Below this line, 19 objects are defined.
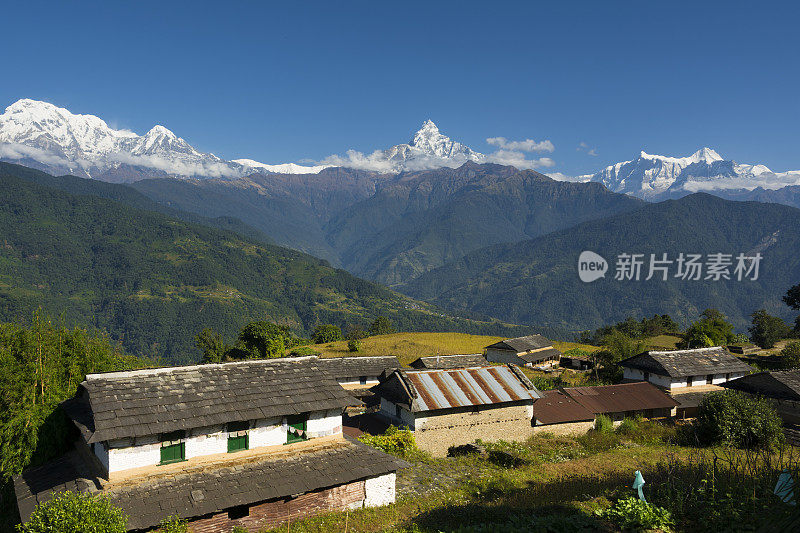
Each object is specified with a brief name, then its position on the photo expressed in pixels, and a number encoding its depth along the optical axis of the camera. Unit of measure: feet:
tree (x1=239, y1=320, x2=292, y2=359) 259.62
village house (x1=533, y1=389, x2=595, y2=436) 114.73
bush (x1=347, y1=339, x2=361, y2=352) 281.95
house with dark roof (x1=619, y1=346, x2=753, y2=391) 147.64
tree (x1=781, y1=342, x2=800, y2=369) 183.74
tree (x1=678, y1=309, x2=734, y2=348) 261.85
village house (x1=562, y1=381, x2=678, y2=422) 127.85
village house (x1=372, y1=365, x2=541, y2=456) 101.86
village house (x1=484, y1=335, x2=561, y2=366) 252.01
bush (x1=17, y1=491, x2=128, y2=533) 41.52
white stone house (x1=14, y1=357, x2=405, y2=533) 56.59
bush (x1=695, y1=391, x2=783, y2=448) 94.68
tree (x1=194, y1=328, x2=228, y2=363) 314.76
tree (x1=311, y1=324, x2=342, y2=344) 366.22
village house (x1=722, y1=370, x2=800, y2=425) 115.14
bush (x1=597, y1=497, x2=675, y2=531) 38.52
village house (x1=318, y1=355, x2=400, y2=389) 158.10
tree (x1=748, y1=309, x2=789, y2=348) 301.65
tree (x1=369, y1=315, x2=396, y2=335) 423.64
